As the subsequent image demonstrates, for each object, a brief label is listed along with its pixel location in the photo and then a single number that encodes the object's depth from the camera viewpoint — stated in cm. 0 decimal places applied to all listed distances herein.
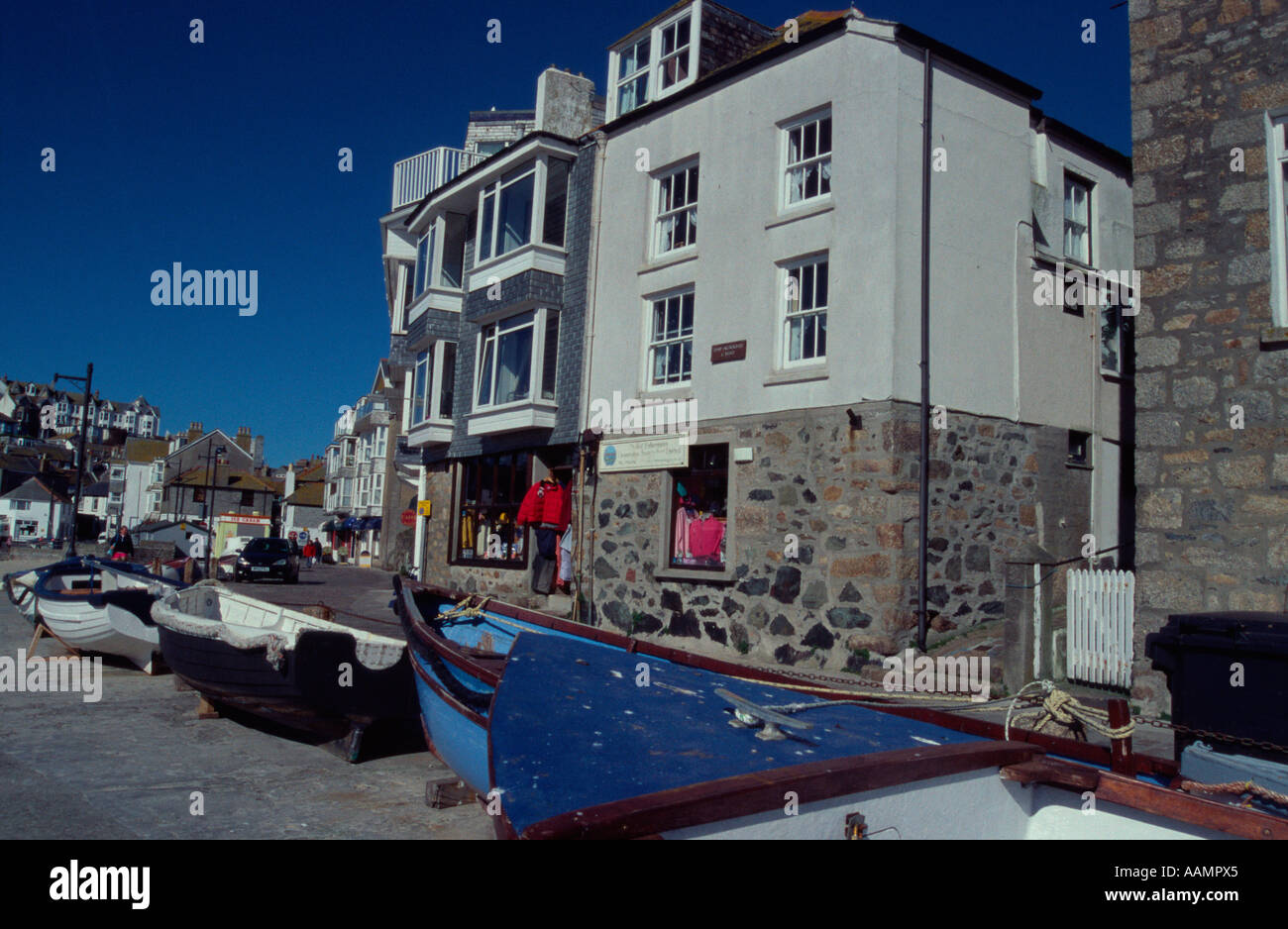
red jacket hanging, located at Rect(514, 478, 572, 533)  1747
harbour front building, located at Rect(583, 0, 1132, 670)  1238
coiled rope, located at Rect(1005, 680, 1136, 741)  530
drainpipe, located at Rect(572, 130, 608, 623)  1712
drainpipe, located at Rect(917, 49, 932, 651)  1182
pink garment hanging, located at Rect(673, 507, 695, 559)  1498
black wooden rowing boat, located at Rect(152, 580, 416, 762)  823
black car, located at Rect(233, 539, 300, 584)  3388
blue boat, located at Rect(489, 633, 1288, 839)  337
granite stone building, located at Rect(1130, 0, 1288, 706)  830
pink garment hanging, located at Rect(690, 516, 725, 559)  1434
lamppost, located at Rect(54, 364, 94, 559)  2851
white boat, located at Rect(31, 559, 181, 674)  1316
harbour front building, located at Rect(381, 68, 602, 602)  1839
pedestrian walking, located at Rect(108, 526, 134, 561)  2811
